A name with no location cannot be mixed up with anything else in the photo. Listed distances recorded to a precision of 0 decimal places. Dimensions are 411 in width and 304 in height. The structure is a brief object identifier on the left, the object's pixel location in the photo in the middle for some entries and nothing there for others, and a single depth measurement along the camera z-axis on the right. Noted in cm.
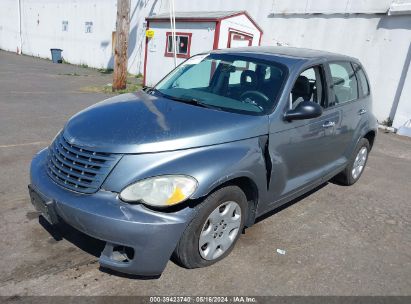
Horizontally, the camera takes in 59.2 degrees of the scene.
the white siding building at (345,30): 952
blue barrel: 2323
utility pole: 1205
